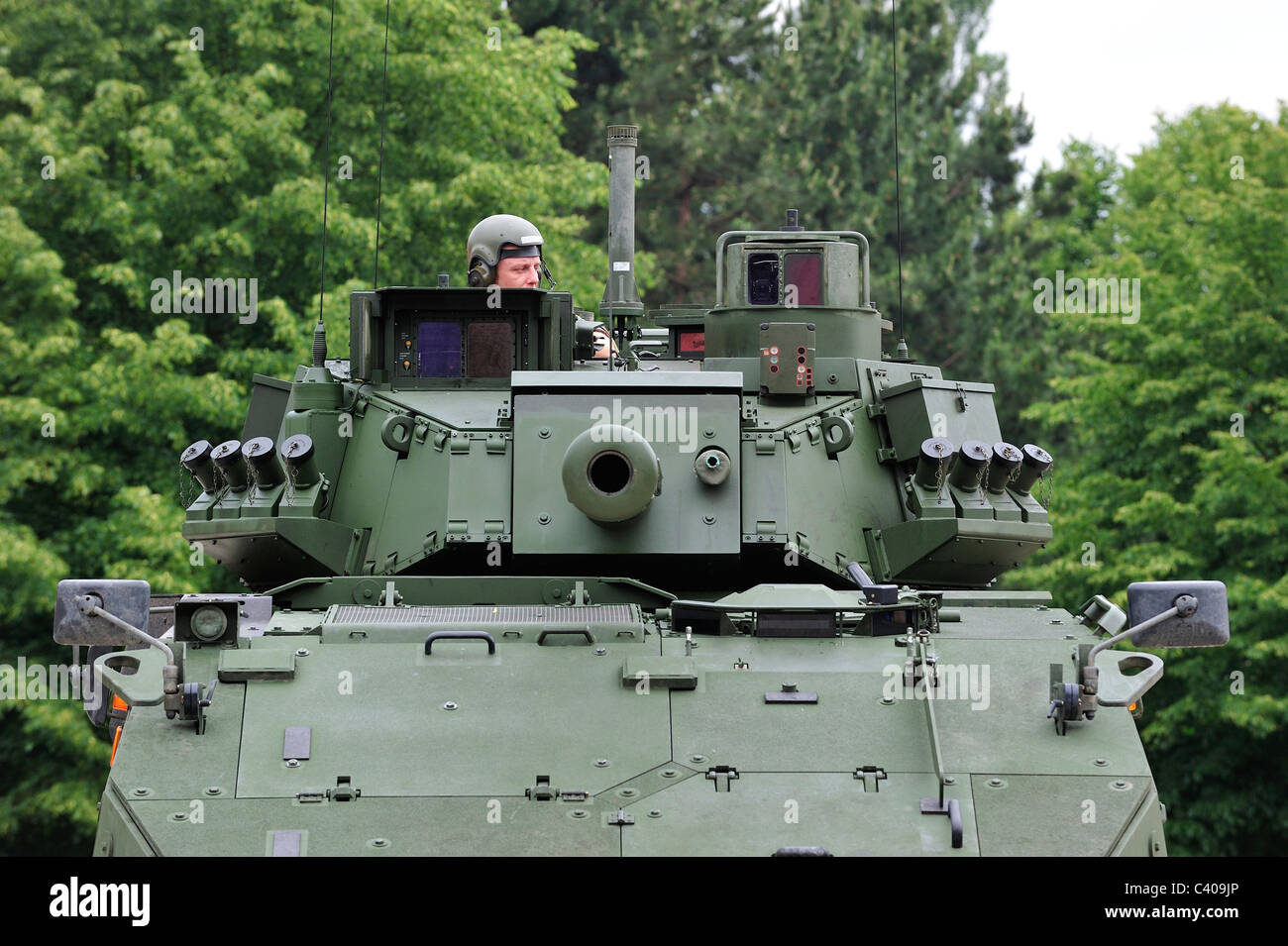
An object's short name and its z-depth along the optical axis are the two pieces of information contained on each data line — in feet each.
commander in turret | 44.27
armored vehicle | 26.91
